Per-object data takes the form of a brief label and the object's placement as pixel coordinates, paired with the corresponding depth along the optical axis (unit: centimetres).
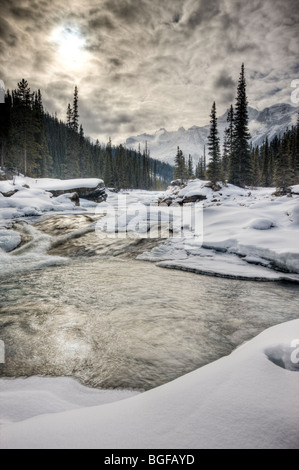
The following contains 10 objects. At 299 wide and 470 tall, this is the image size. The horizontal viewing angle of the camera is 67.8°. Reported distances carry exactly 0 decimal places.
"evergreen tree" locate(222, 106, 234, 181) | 3772
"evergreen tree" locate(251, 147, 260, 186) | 4619
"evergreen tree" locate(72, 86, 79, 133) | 4575
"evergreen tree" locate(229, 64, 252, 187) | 2805
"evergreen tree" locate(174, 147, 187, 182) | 4616
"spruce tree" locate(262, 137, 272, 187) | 4794
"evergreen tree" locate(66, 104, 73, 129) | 4622
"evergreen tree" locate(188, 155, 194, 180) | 5816
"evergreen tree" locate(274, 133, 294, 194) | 2498
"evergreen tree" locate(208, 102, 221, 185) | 2920
